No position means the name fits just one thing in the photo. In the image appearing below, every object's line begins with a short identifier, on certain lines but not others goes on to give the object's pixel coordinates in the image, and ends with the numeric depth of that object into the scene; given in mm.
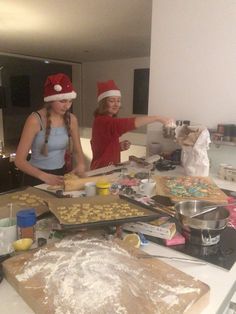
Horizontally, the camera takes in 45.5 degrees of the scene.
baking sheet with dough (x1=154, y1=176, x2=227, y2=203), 1252
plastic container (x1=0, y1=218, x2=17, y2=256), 828
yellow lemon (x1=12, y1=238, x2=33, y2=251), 827
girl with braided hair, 1588
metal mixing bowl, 910
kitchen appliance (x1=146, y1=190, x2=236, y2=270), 859
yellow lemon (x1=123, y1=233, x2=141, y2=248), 895
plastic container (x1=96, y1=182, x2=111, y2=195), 1231
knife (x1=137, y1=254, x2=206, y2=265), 849
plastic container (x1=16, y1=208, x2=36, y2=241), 881
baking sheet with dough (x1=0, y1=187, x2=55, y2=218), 1083
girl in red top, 1828
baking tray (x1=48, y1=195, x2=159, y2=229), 865
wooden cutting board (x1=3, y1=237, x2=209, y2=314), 614
